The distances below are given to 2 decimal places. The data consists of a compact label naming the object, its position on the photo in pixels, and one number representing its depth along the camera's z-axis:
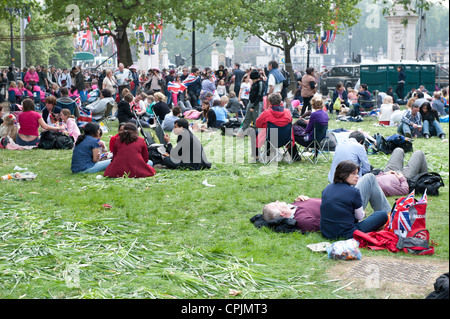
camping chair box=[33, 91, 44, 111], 25.48
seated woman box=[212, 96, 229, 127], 18.45
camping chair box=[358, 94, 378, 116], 23.05
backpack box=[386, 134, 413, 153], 13.80
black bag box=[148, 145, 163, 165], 12.41
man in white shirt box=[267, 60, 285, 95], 16.97
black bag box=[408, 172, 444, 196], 9.84
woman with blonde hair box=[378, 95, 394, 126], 19.31
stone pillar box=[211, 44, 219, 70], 86.19
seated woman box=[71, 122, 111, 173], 11.71
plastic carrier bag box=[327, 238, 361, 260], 6.64
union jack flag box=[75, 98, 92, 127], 16.81
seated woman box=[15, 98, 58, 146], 14.45
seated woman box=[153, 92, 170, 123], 17.69
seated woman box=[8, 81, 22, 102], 24.42
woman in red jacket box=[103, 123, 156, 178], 10.97
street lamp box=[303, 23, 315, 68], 33.31
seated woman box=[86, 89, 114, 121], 17.45
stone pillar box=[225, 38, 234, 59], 115.62
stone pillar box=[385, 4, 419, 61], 44.56
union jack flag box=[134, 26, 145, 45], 30.66
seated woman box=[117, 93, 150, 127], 15.41
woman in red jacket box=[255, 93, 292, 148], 12.55
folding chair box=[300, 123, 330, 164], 12.79
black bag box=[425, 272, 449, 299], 4.72
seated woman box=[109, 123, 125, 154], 11.06
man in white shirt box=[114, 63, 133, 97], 22.94
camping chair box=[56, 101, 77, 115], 15.90
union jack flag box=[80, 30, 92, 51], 60.75
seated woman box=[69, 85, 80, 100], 20.36
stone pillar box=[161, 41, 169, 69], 89.00
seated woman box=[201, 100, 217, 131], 18.15
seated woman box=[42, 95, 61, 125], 15.27
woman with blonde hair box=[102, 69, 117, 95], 21.08
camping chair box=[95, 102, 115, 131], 17.52
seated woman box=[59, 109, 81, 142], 14.89
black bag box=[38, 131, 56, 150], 15.01
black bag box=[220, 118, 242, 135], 17.47
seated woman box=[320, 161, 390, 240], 7.12
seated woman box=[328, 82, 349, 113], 23.22
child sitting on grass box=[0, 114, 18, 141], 15.16
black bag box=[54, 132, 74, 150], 15.02
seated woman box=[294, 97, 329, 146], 12.62
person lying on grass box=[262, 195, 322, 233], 7.80
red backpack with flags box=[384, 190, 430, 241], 6.80
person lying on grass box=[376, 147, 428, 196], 9.81
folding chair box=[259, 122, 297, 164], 12.64
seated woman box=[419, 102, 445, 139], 16.81
